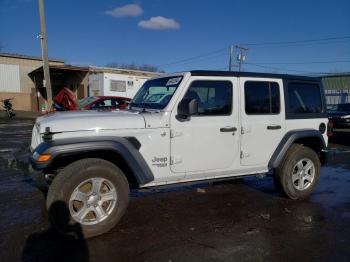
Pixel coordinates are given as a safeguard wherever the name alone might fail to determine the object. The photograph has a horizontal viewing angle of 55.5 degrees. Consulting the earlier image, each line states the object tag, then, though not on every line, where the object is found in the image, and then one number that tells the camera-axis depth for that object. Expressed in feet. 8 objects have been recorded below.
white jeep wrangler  12.34
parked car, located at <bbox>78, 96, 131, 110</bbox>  44.79
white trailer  80.74
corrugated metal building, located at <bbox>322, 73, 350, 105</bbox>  114.01
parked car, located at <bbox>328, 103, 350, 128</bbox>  51.34
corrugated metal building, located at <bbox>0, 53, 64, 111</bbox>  104.27
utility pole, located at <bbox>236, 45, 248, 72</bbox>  145.77
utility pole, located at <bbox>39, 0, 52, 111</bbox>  59.77
